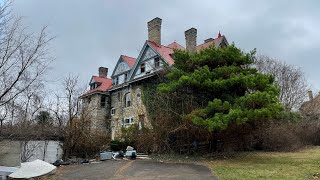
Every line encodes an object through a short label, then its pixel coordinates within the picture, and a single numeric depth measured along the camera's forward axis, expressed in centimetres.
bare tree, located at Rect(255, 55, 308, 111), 2498
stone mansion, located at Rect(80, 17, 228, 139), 1905
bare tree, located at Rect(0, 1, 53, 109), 816
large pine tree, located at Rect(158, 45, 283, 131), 1049
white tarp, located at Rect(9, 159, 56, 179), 846
